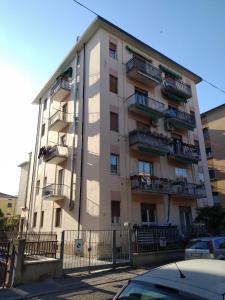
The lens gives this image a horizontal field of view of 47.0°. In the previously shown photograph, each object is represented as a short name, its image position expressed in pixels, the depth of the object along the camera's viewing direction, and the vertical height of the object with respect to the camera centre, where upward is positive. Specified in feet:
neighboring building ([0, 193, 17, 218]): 226.21 +27.31
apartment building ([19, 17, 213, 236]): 58.54 +22.07
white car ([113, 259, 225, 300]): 7.54 -1.51
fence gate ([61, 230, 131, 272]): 37.96 -2.71
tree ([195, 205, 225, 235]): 61.72 +3.52
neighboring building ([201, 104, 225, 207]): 102.91 +35.44
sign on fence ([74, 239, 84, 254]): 37.60 -1.57
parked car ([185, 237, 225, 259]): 34.68 -1.92
